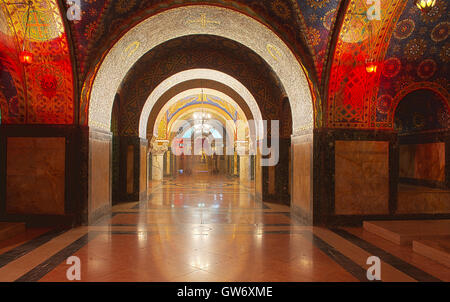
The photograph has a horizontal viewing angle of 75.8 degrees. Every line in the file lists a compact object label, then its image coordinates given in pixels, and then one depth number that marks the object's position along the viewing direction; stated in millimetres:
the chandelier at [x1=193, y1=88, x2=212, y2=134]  18047
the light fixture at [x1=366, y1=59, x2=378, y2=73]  4871
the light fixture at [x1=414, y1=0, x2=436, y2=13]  3678
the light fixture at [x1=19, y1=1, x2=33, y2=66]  4430
